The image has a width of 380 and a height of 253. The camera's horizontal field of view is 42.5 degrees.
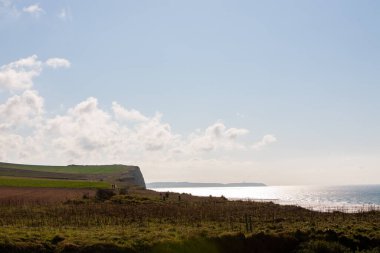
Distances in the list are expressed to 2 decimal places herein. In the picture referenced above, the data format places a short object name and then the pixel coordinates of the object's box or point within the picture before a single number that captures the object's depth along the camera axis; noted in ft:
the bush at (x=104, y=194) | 279.24
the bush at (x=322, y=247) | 123.54
